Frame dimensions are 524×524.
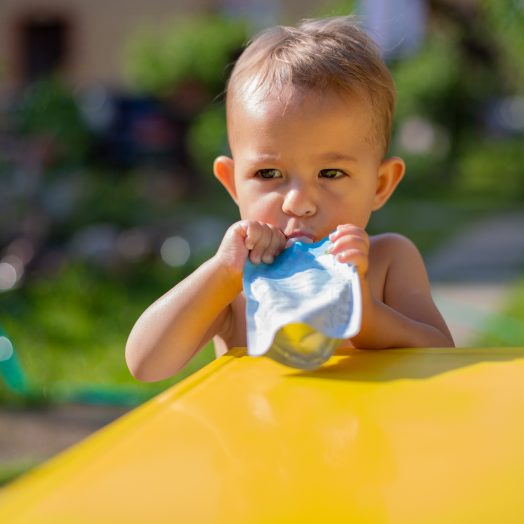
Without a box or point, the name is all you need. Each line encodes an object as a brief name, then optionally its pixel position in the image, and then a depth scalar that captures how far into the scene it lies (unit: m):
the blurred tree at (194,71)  11.88
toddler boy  1.72
